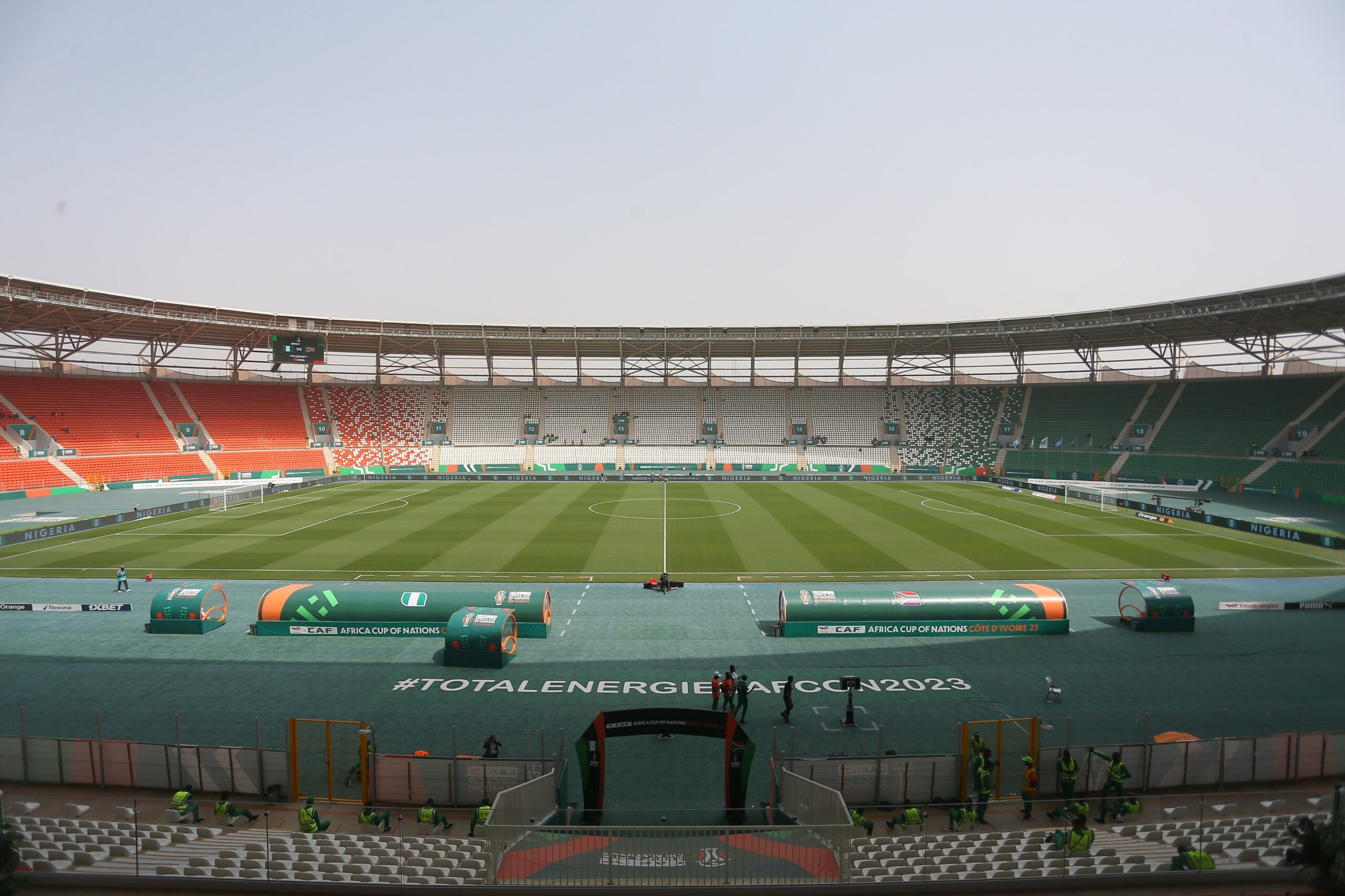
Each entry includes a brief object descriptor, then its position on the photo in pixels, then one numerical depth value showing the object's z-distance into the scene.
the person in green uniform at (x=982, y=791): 10.30
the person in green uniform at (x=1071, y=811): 9.59
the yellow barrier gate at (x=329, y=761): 10.92
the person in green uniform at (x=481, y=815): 9.91
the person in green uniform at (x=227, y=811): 9.93
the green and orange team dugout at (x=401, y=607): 19.31
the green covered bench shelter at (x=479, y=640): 17.28
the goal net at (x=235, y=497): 43.78
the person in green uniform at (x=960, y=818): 10.06
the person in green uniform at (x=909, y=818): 9.96
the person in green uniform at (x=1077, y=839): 8.09
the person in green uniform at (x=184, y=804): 10.02
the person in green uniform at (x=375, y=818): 9.88
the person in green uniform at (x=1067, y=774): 10.48
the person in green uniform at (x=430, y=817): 10.07
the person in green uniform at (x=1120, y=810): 10.23
